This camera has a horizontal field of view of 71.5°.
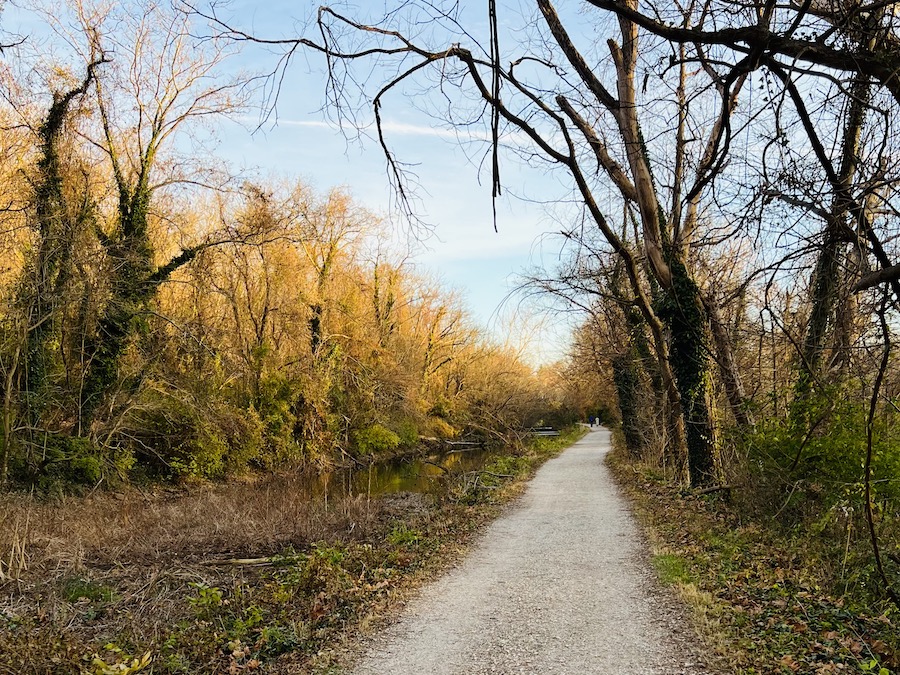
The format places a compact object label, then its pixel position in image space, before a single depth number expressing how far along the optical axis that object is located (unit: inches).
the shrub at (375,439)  1102.4
